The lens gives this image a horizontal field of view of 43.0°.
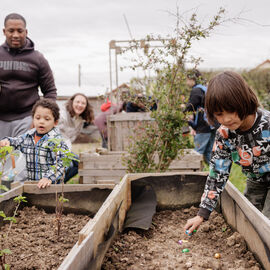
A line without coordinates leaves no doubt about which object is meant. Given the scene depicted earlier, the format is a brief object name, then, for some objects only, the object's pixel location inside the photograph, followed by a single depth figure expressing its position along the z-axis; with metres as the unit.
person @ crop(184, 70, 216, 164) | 5.62
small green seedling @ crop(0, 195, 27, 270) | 1.48
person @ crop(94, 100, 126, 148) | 8.06
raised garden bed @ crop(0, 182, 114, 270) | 2.02
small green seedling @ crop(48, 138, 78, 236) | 2.15
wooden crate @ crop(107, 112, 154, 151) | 6.28
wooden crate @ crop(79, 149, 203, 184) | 4.78
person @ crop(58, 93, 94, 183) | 5.69
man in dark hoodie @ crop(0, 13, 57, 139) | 4.04
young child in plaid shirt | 3.35
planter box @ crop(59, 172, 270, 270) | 1.58
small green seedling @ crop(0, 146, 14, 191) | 1.66
